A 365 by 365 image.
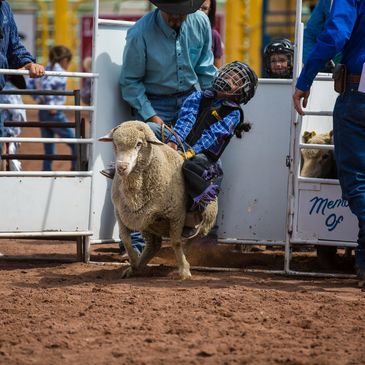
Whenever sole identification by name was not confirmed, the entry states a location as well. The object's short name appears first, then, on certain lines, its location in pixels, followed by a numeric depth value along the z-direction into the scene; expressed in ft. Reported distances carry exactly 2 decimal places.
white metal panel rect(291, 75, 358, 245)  47.19
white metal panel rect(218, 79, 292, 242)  49.16
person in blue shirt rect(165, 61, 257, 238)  45.14
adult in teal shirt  48.52
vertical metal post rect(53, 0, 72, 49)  147.64
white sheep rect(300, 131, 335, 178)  49.42
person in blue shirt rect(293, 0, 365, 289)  41.32
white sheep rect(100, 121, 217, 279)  41.78
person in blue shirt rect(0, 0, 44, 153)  48.29
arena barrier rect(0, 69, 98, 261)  47.37
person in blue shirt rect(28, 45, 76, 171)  84.33
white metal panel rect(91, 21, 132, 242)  49.34
